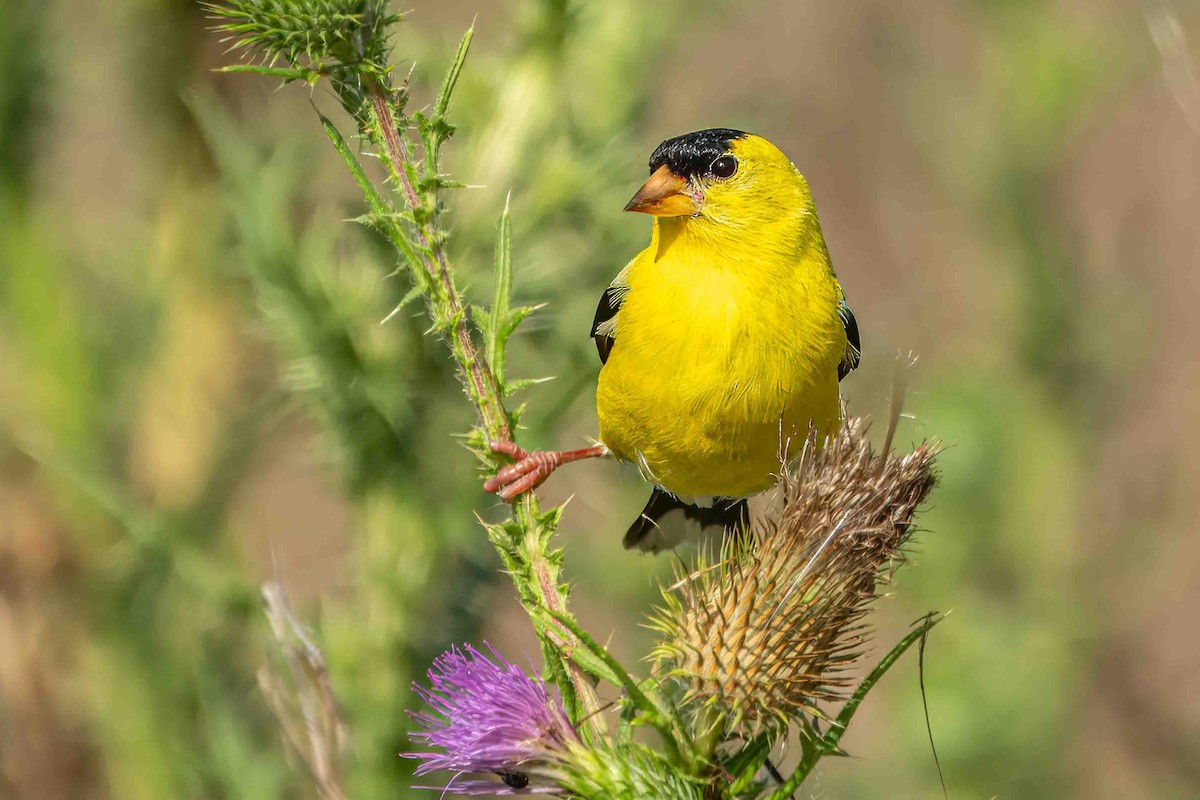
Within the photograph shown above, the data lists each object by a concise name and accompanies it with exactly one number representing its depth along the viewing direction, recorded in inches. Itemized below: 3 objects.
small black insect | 164.9
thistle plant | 164.6
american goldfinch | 167.4
